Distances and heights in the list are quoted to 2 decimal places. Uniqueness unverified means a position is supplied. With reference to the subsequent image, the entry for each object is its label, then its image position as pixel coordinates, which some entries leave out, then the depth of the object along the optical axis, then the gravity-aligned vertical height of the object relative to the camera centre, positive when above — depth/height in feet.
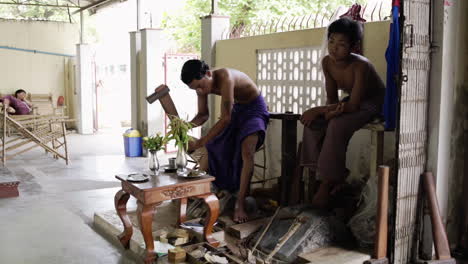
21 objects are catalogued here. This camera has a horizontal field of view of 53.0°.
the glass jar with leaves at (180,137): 13.00 -1.41
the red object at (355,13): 14.15 +2.18
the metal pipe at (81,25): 39.73 +5.19
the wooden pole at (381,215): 11.21 -3.10
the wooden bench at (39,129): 24.27 -2.29
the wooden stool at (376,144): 12.42 -1.56
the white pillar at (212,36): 21.54 +2.34
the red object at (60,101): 41.09 -1.25
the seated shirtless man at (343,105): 12.61 -0.53
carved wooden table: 11.61 -2.81
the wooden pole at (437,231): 11.50 -3.58
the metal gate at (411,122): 11.02 -0.89
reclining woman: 32.94 -1.28
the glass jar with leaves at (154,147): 12.93 -1.67
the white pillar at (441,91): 11.41 -0.14
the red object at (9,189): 19.03 -4.16
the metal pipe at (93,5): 37.93 +6.76
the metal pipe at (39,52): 40.01 +3.05
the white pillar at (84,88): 39.45 -0.12
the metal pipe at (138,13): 29.60 +4.61
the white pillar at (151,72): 28.07 +0.86
